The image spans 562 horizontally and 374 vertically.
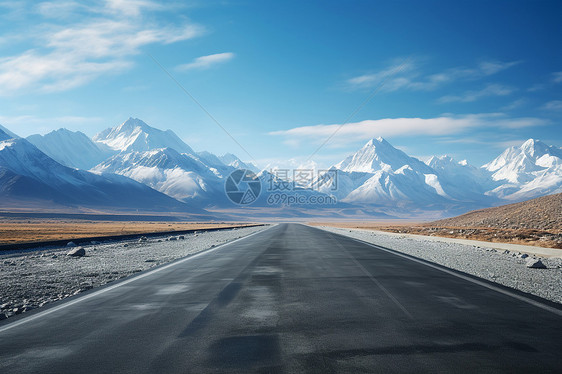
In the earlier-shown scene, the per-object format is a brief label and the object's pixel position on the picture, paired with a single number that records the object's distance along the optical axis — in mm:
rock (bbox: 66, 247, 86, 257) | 20806
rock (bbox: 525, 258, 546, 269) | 16367
